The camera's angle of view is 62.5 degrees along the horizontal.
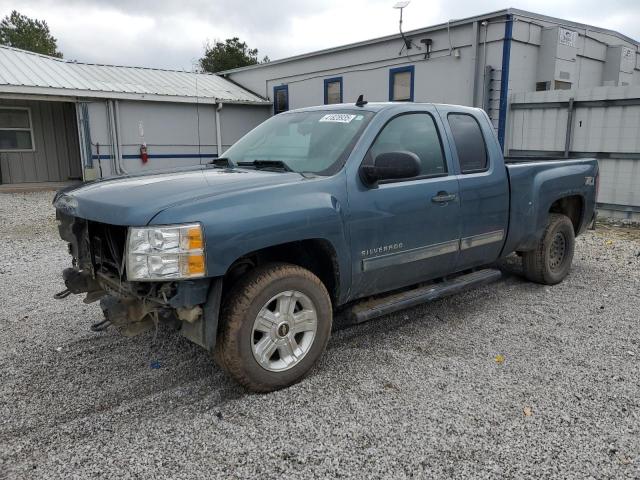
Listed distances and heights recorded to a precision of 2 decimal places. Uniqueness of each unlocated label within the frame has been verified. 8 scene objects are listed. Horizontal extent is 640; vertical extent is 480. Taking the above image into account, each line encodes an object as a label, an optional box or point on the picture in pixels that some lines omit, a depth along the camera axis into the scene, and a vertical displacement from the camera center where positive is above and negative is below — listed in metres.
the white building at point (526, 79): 10.27 +1.46
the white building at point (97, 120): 15.66 +0.50
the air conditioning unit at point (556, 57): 12.48 +1.84
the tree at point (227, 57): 42.41 +6.33
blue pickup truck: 3.01 -0.62
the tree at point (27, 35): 48.71 +9.32
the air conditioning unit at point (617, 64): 14.40 +1.92
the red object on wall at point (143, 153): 17.06 -0.56
